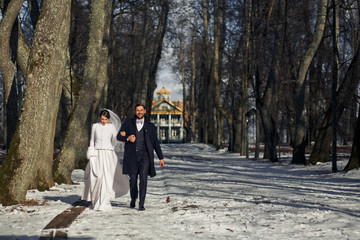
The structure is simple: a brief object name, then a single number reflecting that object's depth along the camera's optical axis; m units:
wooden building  85.75
